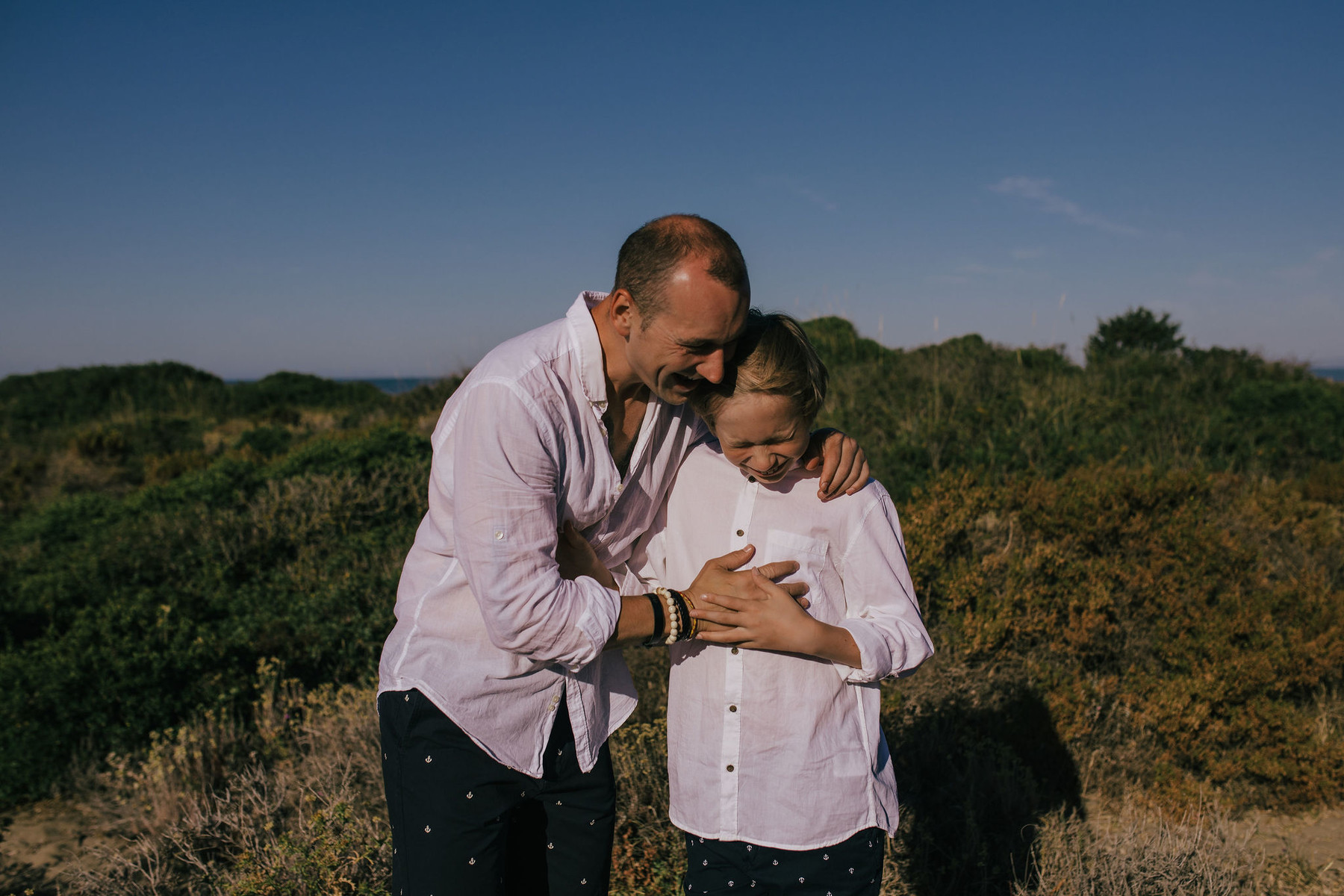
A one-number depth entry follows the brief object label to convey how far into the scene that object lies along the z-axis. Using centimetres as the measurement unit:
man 150
